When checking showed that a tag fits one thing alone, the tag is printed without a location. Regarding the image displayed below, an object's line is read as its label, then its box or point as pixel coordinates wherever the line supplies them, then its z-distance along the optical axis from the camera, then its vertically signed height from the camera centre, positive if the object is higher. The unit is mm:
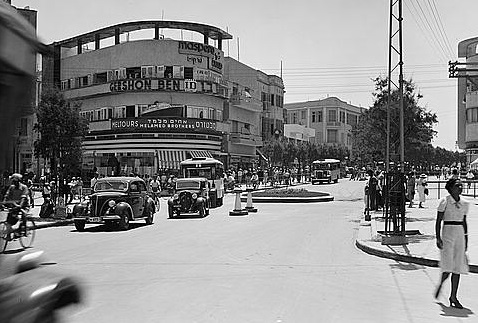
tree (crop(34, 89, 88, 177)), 26531 +1739
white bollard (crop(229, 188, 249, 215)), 28266 -1795
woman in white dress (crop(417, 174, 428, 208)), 31725 -905
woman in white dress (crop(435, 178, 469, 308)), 9203 -980
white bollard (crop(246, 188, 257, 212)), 29778 -1689
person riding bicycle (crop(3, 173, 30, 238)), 15448 -652
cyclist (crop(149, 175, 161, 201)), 45188 -1115
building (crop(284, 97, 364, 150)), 143250 +11888
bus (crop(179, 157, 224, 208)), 38125 +63
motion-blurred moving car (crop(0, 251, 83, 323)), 4145 -902
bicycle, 13492 -1457
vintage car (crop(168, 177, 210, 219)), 27281 -1450
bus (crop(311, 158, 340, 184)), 78188 -70
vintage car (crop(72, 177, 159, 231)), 21094 -1201
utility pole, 16391 -702
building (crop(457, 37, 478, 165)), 83438 +8901
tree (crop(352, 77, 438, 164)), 26484 +2147
